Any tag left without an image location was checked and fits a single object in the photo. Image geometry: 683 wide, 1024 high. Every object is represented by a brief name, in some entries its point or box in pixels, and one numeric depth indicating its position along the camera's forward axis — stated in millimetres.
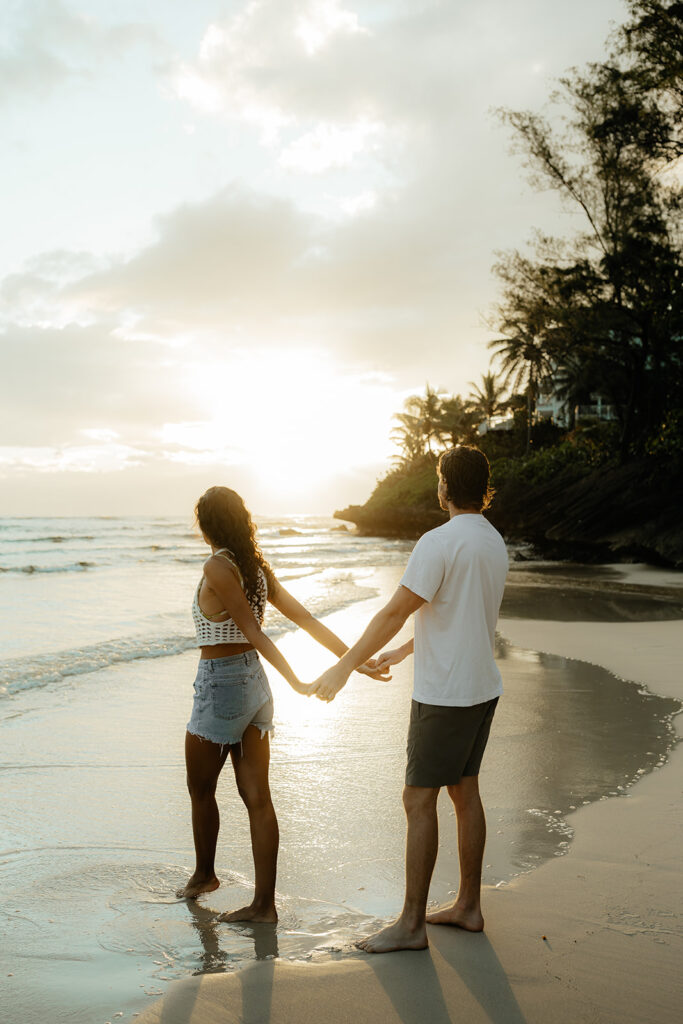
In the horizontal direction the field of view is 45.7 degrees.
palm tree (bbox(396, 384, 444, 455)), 64500
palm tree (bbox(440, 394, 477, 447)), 59344
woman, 3189
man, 2910
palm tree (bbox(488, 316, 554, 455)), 49781
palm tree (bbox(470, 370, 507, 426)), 59412
